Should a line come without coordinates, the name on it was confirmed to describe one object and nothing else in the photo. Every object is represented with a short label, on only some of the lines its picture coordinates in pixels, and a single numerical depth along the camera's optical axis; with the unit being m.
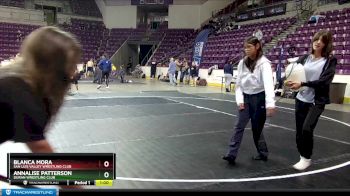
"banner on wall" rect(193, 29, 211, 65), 22.32
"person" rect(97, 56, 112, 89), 15.15
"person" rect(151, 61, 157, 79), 23.77
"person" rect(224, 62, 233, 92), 14.91
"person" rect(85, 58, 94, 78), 20.50
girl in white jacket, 4.01
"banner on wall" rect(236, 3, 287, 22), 21.38
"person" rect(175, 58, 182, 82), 19.82
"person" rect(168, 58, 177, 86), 18.10
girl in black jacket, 3.62
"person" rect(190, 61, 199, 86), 18.64
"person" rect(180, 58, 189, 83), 19.78
